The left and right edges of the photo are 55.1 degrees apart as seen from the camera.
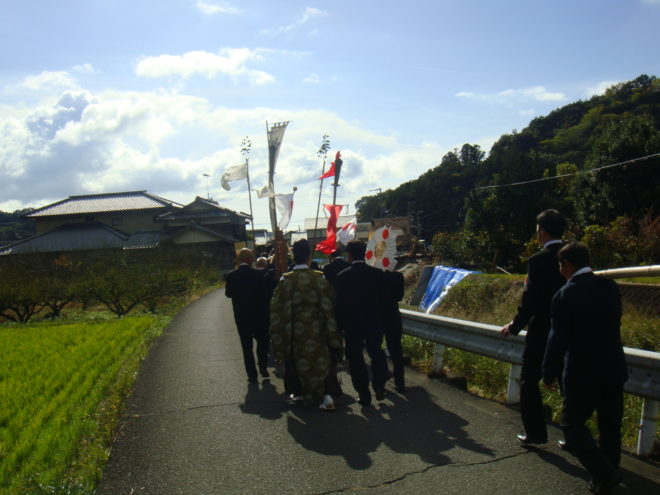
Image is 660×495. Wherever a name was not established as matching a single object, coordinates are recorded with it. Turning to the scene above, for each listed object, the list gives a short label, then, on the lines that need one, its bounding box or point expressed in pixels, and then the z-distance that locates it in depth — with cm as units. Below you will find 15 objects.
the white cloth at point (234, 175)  1619
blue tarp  1728
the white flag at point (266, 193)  1264
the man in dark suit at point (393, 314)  752
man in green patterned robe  686
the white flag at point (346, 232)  1226
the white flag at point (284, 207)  1168
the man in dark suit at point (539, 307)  487
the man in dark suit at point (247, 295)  845
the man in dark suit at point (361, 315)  691
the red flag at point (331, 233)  1078
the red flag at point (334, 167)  1303
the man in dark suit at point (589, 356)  410
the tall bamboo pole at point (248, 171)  1619
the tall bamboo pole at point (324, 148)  1594
